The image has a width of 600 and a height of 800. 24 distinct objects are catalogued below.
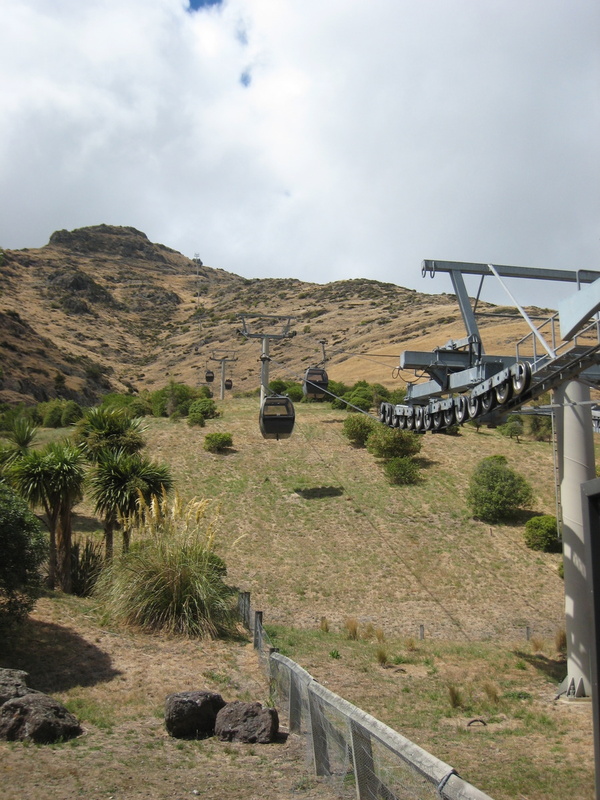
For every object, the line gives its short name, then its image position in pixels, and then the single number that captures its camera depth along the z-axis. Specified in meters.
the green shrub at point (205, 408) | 43.53
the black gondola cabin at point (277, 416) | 24.53
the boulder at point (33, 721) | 8.45
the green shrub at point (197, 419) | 41.00
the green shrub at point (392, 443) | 36.28
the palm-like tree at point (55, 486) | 17.44
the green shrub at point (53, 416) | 44.94
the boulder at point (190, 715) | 9.27
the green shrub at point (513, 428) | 41.34
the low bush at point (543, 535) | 28.55
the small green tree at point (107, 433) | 20.95
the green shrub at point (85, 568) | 18.88
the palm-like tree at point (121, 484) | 18.86
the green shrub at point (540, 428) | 42.53
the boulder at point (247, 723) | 9.02
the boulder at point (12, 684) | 9.20
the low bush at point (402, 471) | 34.66
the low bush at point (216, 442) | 37.06
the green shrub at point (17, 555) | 12.66
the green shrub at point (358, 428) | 39.19
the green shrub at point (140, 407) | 47.53
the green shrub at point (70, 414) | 43.59
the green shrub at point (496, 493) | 30.77
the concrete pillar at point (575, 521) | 13.16
